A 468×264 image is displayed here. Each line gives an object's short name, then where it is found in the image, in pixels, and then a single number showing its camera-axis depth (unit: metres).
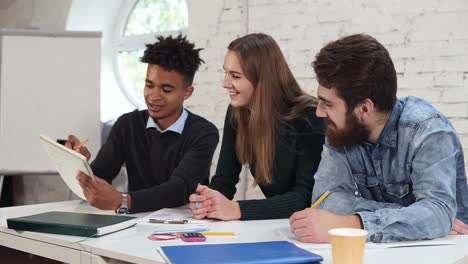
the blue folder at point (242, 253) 1.97
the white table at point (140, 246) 2.07
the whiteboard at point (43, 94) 4.53
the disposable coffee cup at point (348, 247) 1.88
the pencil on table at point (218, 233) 2.32
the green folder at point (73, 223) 2.33
